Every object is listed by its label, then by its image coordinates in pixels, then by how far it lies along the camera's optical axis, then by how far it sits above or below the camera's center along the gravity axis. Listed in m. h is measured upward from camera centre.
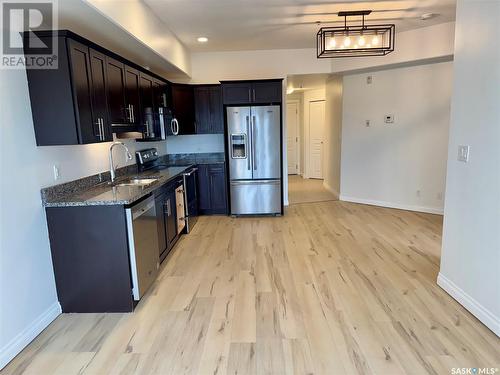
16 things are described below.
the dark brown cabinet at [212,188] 5.23 -0.81
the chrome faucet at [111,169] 3.32 -0.28
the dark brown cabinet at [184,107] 5.09 +0.54
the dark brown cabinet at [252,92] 4.96 +0.71
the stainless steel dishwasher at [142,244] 2.53 -0.88
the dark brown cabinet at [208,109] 5.35 +0.50
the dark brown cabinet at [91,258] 2.44 -0.89
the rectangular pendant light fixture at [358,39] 3.64 +1.10
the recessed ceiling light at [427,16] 3.93 +1.45
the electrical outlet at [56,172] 2.59 -0.22
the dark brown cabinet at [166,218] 3.27 -0.84
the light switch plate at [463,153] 2.46 -0.17
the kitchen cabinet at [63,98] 2.30 +0.33
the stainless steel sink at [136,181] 3.47 -0.44
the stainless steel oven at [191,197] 4.43 -0.84
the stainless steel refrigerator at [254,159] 4.96 -0.33
